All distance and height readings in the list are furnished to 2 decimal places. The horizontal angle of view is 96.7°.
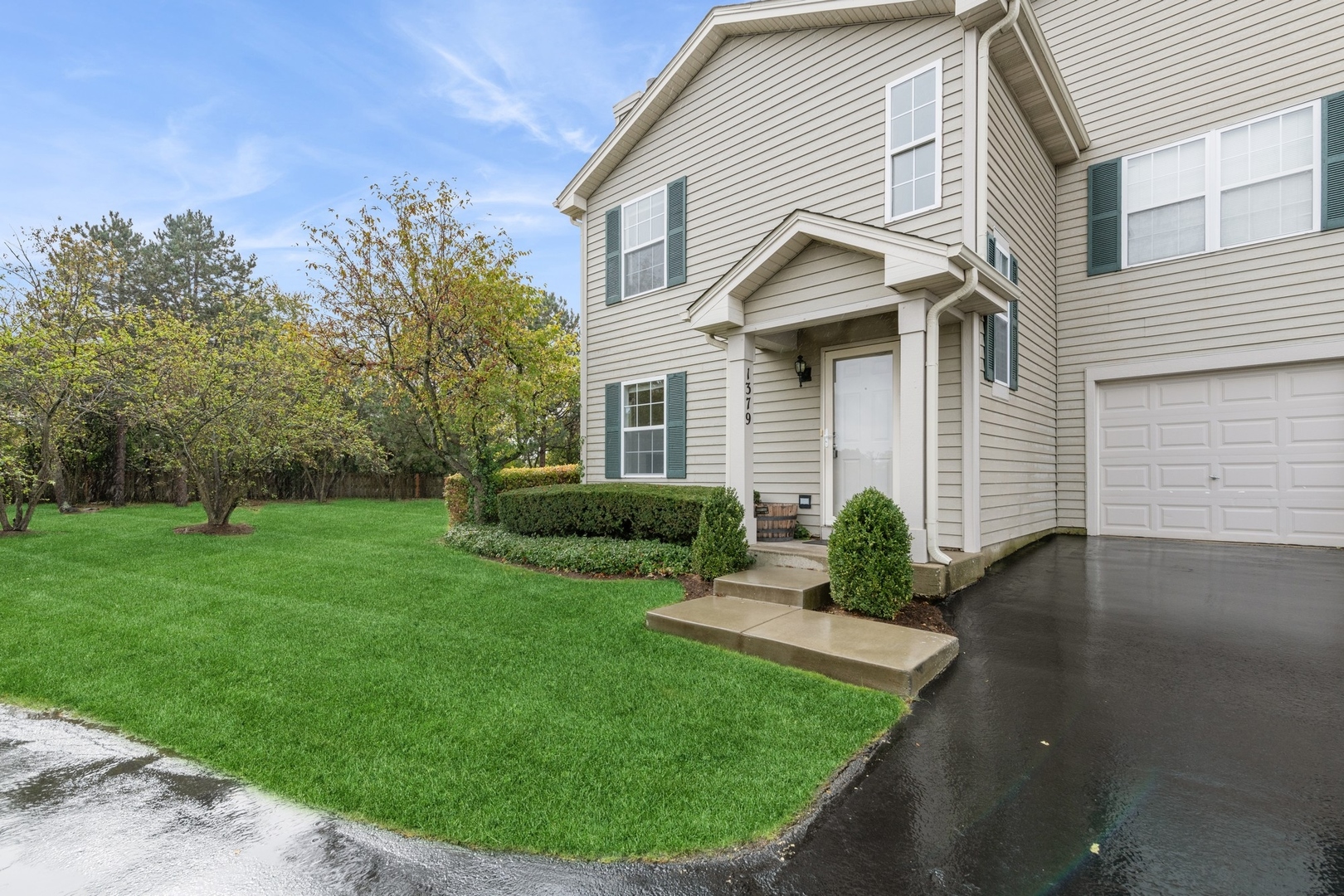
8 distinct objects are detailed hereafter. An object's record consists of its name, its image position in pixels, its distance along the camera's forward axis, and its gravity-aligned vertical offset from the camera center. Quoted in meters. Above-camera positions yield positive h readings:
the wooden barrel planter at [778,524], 6.95 -0.85
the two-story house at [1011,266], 5.85 +2.03
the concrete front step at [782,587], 5.09 -1.20
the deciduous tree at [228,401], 9.95 +0.87
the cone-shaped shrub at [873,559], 4.70 -0.85
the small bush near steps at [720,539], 6.06 -0.90
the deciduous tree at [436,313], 9.07 +2.16
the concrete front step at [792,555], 5.89 -1.05
